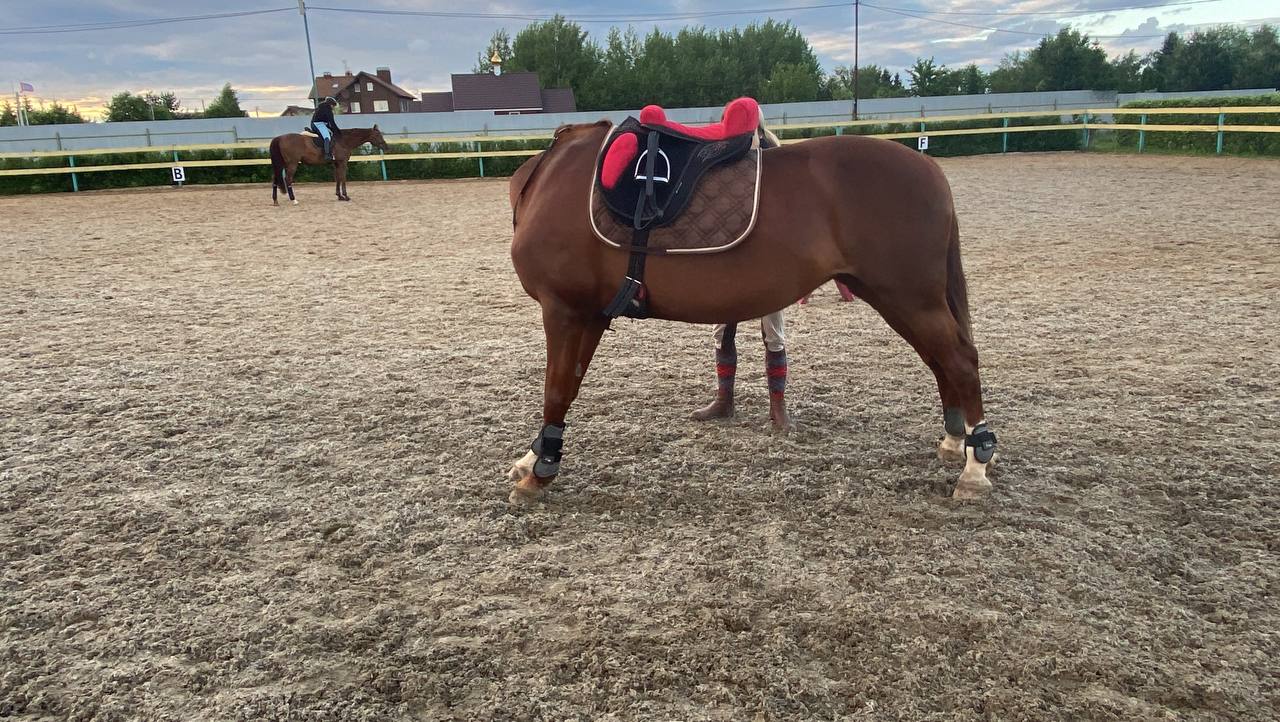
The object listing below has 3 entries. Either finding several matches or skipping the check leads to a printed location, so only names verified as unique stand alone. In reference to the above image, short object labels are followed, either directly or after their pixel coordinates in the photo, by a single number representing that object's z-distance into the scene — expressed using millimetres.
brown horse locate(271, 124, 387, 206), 16453
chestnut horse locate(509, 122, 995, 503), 3348
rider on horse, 16972
